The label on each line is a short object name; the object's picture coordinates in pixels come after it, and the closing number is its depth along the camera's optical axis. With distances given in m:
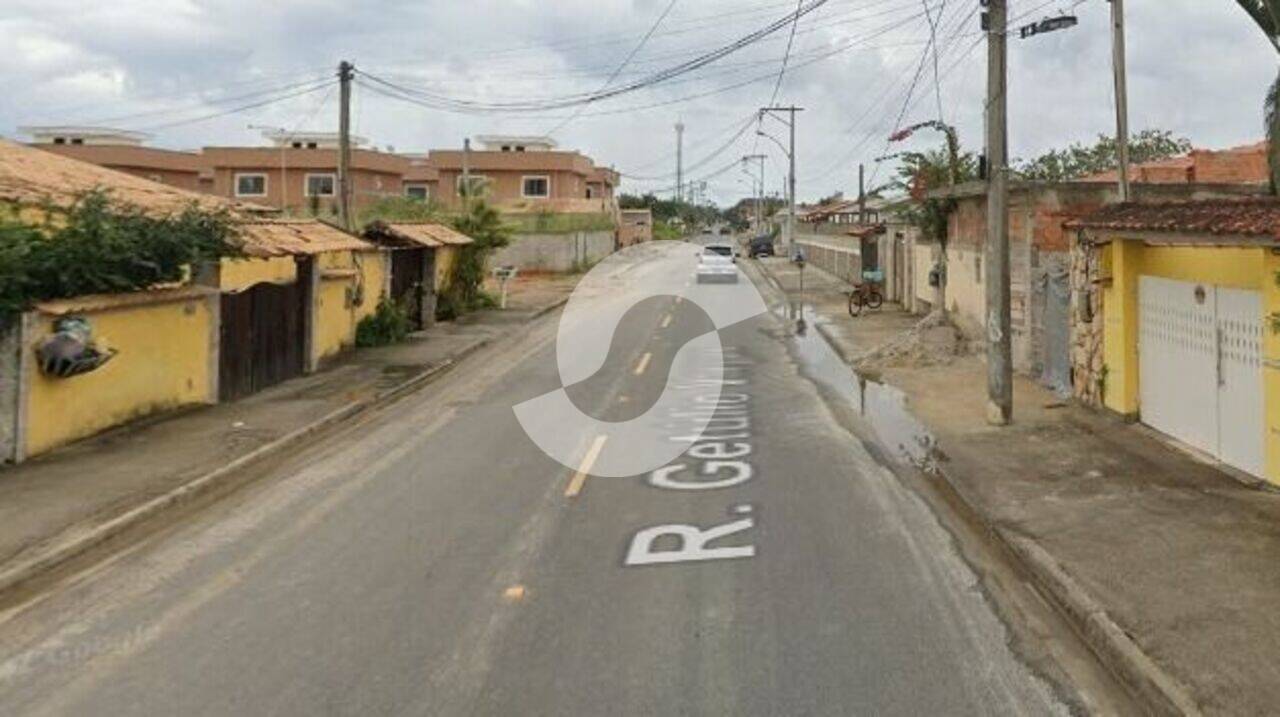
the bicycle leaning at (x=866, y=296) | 31.30
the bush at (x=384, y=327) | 22.89
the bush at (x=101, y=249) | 10.81
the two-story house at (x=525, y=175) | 67.75
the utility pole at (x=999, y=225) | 12.82
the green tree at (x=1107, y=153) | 43.09
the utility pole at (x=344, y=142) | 27.61
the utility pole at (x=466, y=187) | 34.03
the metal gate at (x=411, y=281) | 26.00
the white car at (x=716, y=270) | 48.47
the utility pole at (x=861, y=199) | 60.69
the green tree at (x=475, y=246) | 31.33
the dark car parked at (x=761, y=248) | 74.31
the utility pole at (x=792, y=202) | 65.81
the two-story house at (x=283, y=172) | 63.53
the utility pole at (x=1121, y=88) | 15.65
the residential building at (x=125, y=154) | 59.53
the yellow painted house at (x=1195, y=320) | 9.15
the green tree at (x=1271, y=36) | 10.12
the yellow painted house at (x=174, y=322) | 10.90
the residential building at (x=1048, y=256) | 15.38
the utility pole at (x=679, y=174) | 131.38
